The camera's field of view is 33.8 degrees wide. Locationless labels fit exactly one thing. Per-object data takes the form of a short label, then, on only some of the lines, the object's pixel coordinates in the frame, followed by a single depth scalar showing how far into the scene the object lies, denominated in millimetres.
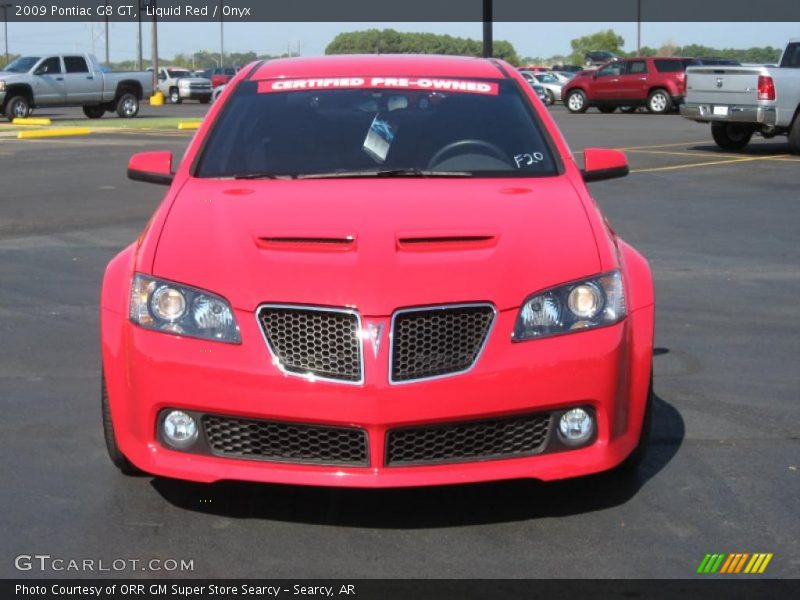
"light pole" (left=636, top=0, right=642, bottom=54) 82319
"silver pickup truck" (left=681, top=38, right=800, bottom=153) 20438
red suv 39969
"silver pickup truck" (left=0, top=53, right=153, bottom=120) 34906
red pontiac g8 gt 4090
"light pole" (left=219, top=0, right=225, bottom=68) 101550
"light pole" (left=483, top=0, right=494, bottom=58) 27547
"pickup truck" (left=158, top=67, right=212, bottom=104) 57375
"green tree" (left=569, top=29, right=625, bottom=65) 155100
